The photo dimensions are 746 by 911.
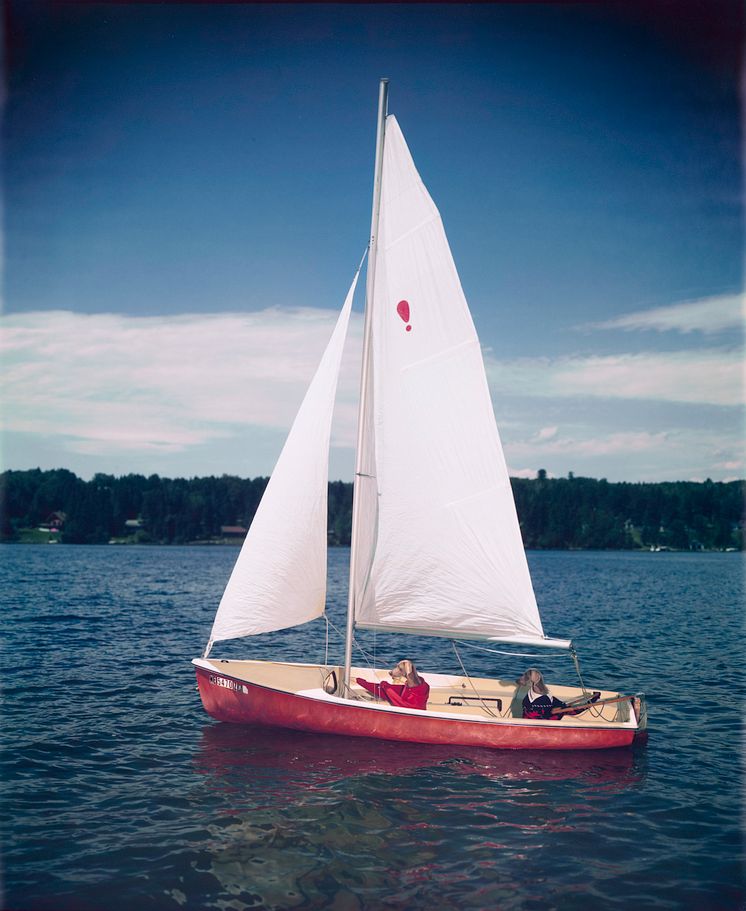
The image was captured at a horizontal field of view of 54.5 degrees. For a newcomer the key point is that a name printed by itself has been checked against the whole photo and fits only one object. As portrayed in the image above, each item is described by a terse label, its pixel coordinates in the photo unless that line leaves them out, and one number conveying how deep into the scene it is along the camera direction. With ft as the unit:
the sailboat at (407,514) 49.98
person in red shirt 49.24
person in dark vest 48.67
